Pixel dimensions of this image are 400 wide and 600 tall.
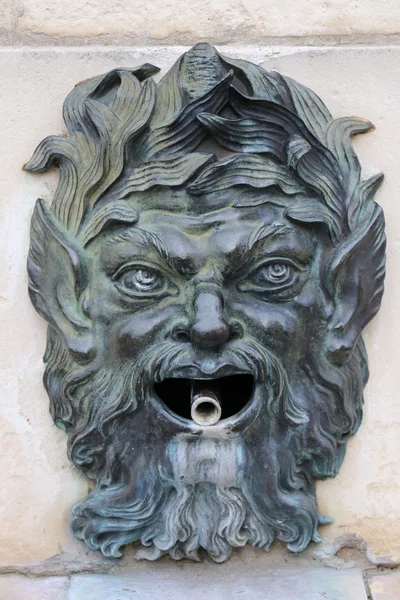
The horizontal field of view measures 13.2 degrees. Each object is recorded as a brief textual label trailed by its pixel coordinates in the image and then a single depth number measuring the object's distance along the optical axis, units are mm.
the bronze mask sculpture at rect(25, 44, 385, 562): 1755
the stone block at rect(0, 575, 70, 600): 1777
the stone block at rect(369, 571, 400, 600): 1780
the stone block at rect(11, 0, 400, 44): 1903
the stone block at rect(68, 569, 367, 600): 1765
